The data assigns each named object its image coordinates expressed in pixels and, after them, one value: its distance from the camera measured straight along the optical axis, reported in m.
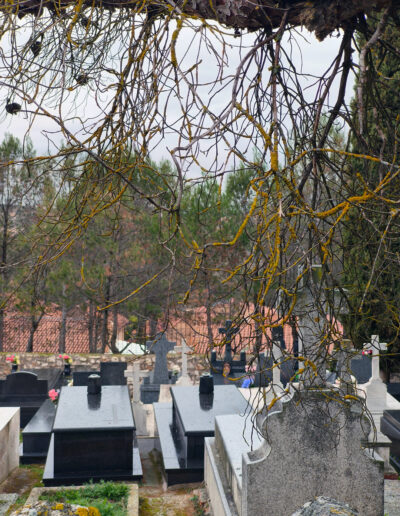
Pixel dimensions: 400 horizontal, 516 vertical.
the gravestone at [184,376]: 10.10
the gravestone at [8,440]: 6.40
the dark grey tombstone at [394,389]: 9.17
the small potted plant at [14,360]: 11.62
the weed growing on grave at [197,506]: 5.52
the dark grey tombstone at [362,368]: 10.56
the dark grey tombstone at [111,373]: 9.77
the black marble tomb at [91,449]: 6.04
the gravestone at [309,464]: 4.32
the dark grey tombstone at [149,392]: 10.65
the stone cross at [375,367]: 8.22
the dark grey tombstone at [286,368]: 10.17
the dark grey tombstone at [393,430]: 6.43
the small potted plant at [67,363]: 12.18
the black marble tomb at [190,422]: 6.27
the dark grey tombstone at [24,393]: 9.19
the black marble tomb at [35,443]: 7.17
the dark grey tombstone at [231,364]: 11.87
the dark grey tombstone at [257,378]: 10.13
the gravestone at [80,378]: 10.04
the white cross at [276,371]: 6.76
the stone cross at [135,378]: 8.51
